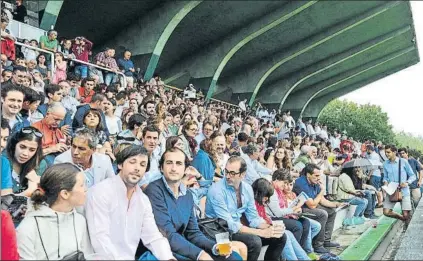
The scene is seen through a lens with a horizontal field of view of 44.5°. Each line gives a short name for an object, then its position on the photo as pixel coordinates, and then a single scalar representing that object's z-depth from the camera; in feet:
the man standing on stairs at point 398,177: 28.84
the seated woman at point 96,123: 16.55
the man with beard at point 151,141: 15.28
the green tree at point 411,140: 164.35
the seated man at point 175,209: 11.37
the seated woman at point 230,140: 24.31
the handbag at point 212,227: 13.08
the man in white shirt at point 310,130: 63.67
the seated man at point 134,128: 17.57
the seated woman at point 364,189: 29.19
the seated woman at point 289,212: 16.49
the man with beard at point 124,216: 10.12
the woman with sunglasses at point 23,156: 11.75
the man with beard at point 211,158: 17.58
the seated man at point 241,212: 13.64
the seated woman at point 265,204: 15.06
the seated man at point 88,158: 12.71
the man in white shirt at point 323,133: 60.28
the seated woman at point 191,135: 20.49
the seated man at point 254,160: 21.58
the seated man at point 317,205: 19.38
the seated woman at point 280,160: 23.61
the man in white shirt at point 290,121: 59.16
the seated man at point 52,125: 15.62
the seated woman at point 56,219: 9.23
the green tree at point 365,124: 77.05
